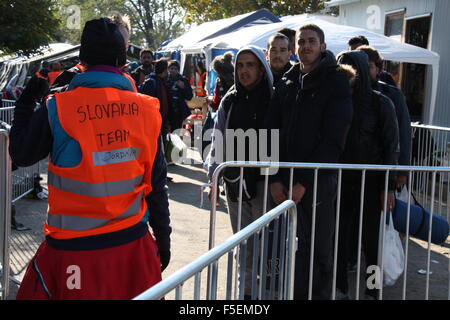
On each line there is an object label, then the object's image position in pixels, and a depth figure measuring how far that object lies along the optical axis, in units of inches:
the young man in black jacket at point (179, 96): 375.9
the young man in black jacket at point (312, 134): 160.6
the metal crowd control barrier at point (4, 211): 166.7
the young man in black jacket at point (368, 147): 178.9
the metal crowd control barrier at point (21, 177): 282.0
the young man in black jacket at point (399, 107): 197.2
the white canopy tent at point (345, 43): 430.3
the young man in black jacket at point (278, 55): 204.8
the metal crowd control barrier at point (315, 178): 146.2
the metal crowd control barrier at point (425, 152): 311.1
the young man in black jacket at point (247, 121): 171.9
